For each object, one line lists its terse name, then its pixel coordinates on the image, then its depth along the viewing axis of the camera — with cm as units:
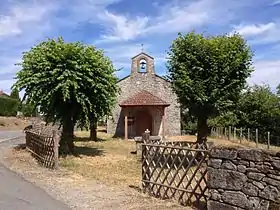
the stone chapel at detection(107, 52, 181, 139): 2317
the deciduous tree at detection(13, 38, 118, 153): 1179
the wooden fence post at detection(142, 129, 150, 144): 1047
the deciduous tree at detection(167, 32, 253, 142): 1114
